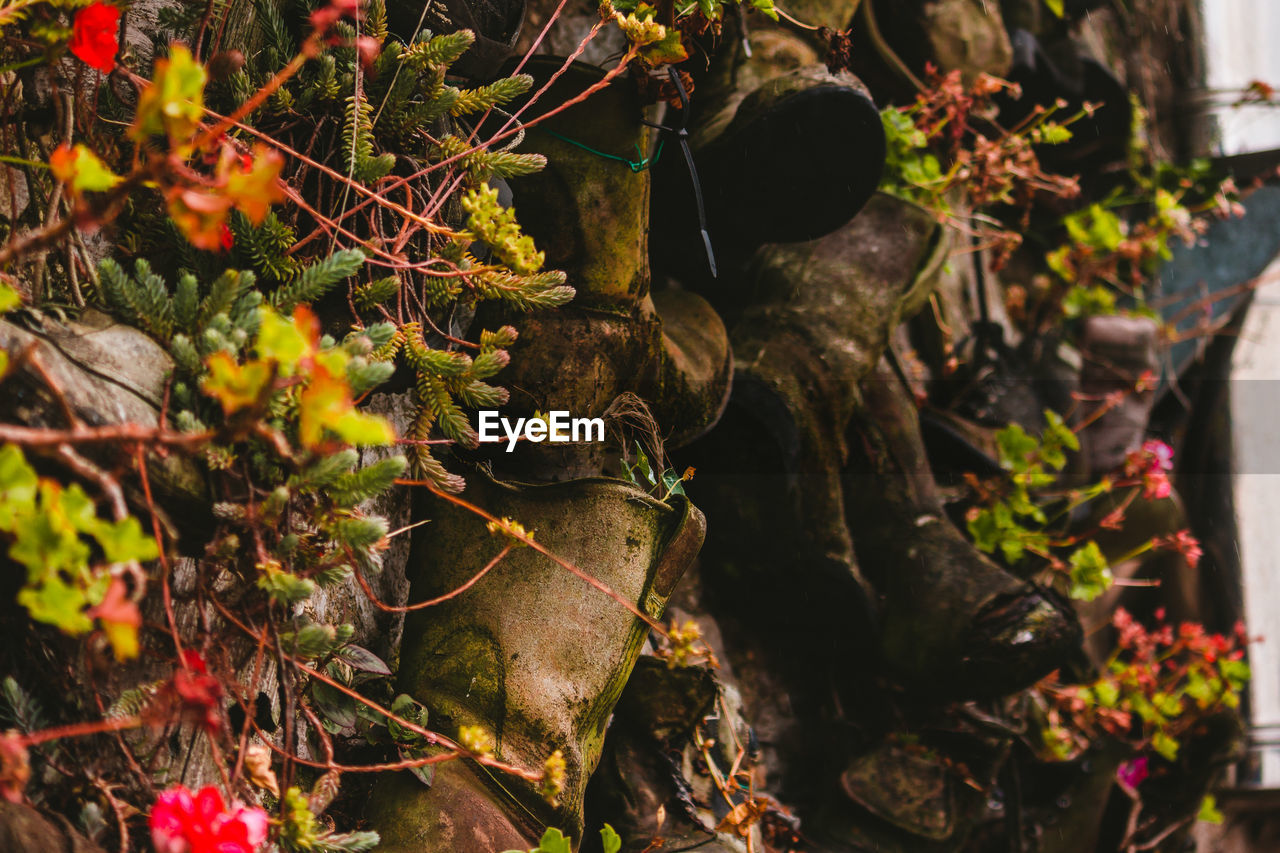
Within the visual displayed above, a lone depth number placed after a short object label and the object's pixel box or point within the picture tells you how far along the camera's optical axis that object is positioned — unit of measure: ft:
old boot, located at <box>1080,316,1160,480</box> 8.41
